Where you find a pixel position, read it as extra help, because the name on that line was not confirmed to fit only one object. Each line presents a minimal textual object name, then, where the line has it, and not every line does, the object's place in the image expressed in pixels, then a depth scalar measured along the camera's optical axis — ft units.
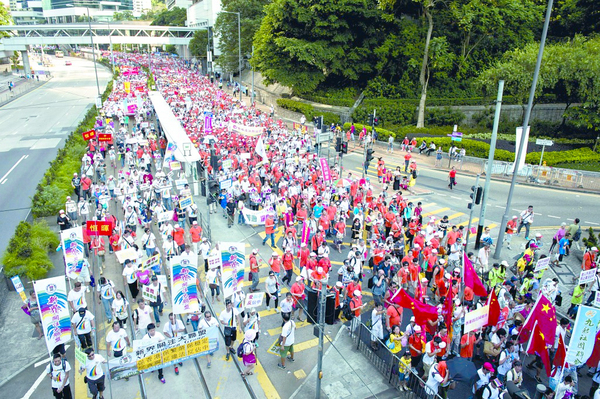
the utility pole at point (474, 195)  54.76
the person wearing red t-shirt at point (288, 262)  46.50
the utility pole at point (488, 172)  51.99
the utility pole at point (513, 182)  54.13
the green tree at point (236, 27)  213.48
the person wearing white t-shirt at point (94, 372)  30.45
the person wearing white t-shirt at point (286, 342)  35.35
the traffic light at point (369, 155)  80.33
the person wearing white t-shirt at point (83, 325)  35.50
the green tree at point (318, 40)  140.77
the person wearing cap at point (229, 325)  36.06
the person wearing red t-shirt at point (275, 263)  44.34
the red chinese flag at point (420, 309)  35.73
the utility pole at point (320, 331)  31.45
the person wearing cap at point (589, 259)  47.06
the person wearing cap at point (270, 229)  54.67
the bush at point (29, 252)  47.75
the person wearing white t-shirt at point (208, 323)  35.48
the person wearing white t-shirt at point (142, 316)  35.96
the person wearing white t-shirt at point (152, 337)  32.96
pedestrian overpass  261.44
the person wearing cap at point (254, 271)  44.98
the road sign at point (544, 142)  80.53
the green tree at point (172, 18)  460.88
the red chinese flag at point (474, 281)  39.65
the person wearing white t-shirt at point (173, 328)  34.96
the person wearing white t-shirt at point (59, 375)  30.32
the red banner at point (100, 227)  46.44
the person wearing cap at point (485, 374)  30.71
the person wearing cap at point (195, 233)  51.28
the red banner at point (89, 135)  85.57
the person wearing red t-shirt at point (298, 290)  41.29
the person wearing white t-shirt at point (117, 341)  33.12
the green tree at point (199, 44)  306.14
